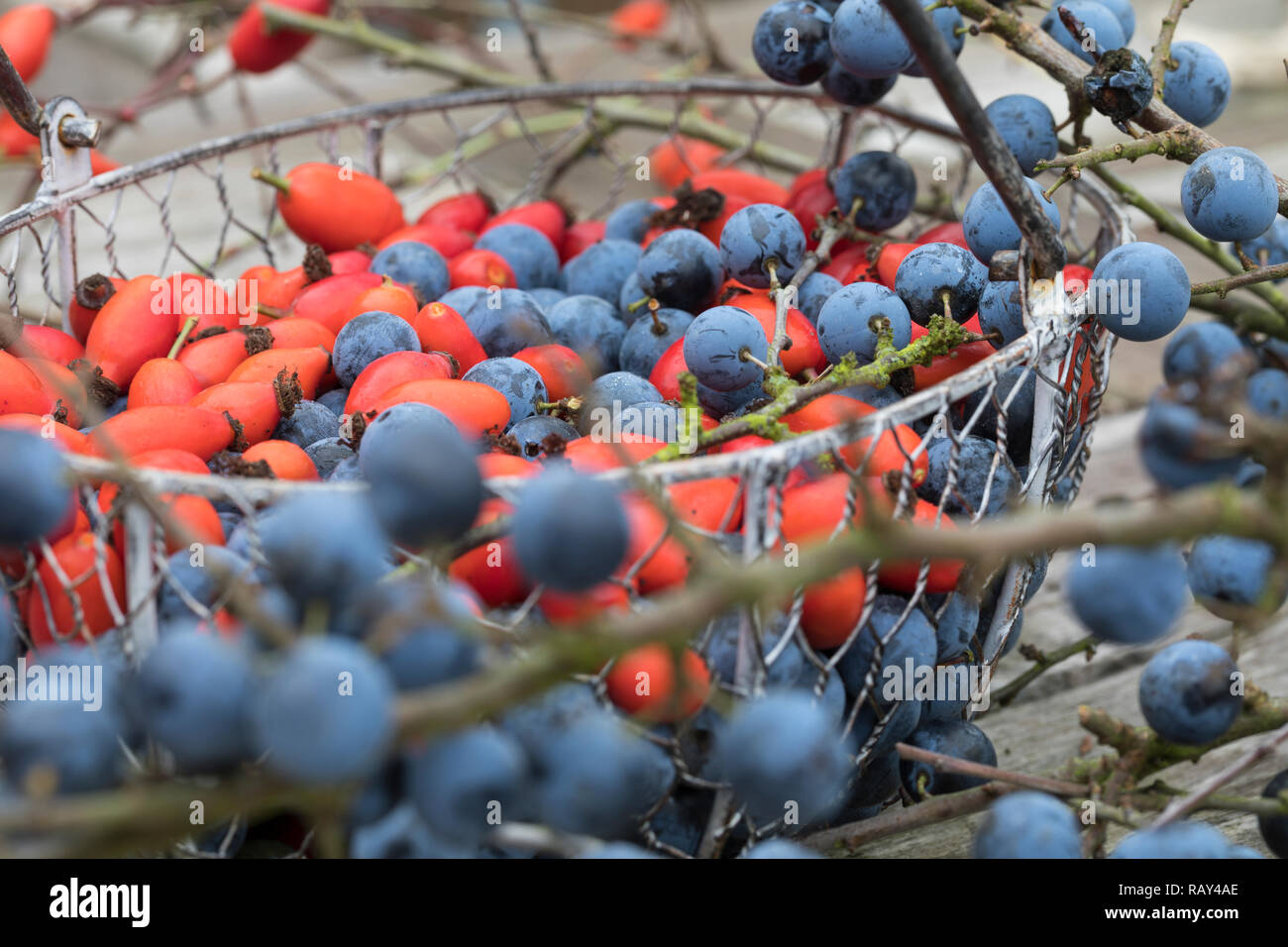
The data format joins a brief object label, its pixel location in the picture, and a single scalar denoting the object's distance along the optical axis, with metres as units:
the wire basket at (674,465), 0.48
